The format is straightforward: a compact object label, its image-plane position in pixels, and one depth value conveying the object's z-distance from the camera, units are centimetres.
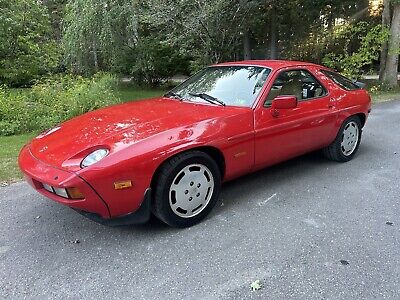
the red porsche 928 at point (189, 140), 268
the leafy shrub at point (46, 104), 680
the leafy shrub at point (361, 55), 1220
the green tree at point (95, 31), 1235
